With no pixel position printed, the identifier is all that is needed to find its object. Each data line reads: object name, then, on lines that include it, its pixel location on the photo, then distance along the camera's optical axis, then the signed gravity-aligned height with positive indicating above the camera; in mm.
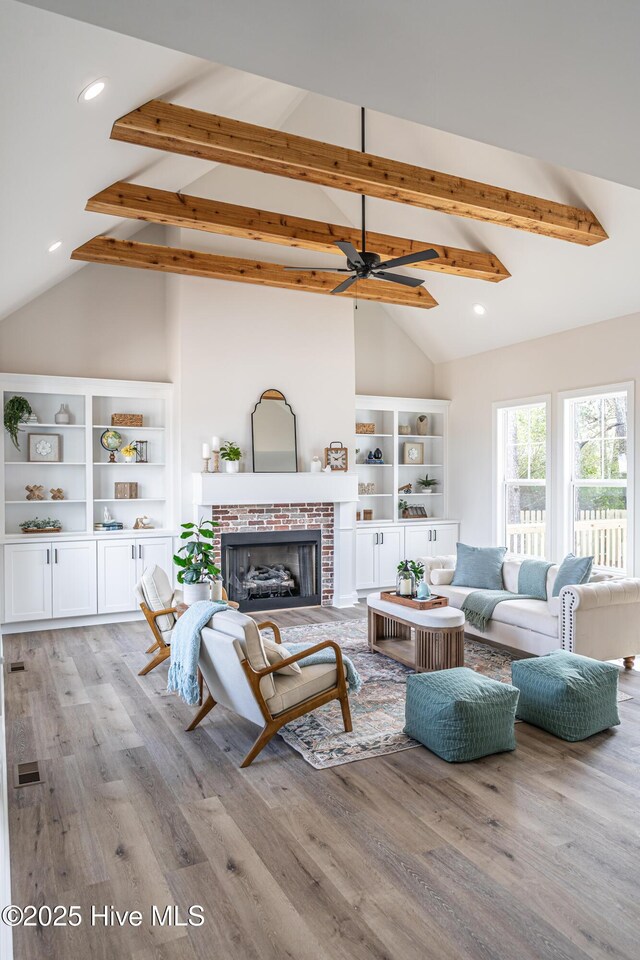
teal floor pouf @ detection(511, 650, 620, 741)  3850 -1237
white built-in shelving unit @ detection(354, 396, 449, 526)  8641 +520
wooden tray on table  5168 -894
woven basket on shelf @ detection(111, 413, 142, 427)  7116 +807
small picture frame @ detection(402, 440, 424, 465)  8961 +536
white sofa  4906 -1039
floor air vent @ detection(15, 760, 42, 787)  3377 -1486
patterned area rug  3736 -1462
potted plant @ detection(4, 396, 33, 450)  6461 +805
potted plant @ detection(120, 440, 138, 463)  7195 +452
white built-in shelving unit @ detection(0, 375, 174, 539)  6754 +346
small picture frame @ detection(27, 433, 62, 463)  6820 +488
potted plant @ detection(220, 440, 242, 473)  6980 +399
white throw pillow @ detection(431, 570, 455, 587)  6523 -867
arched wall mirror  7285 +646
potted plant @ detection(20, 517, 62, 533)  6664 -332
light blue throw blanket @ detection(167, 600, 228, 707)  3842 -943
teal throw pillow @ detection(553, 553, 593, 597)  5258 -665
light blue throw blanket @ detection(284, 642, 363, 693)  3906 -1084
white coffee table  4941 -1109
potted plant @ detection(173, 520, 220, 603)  5125 -622
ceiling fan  4570 +1694
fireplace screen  7305 -890
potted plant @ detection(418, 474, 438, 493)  9062 +109
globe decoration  7090 +567
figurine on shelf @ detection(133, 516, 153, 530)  7301 -349
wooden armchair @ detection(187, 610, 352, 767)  3471 -1053
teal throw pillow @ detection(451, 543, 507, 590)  6223 -750
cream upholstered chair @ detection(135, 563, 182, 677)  5203 -938
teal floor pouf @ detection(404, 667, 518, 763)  3557 -1254
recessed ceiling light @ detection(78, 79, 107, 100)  2880 +1808
